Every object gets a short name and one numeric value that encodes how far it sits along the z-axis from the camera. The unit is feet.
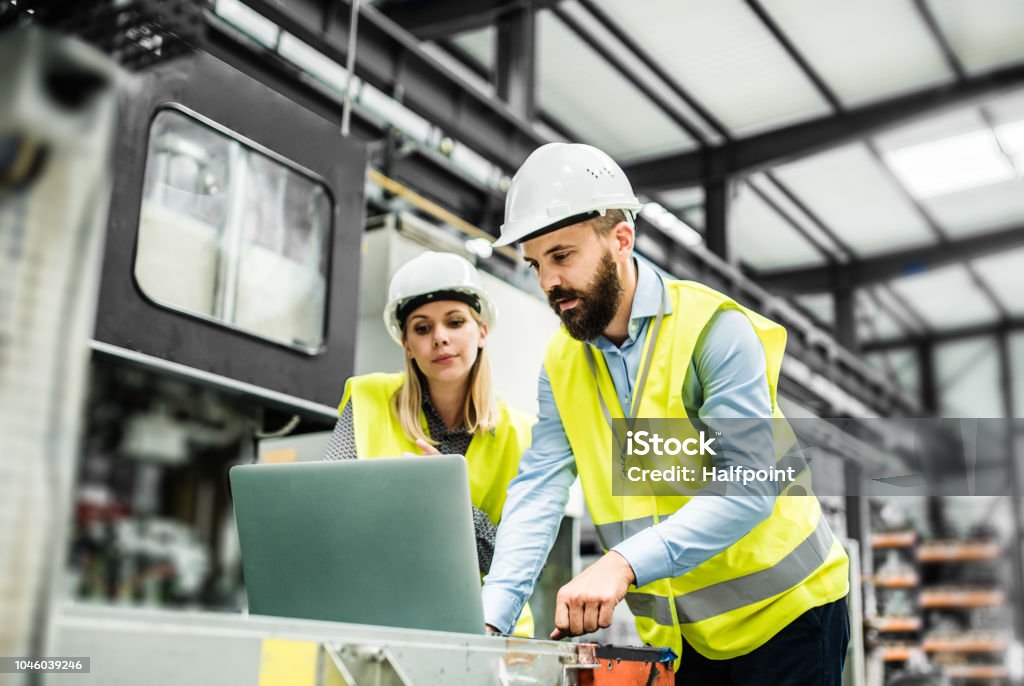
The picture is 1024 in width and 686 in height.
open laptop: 3.86
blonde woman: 6.66
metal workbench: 2.22
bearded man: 4.83
